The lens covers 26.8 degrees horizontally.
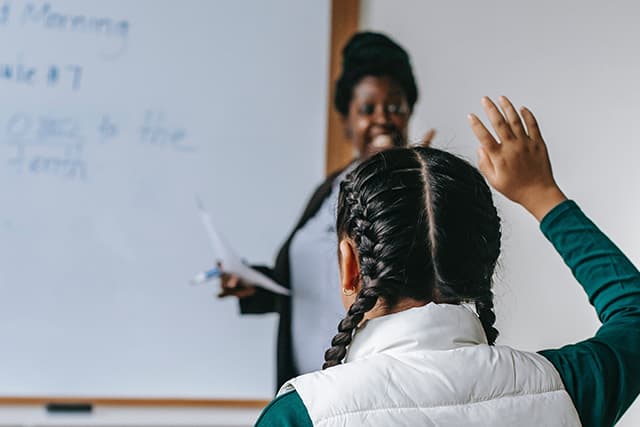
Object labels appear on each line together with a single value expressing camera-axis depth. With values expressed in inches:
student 52.0
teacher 100.0
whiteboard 108.7
